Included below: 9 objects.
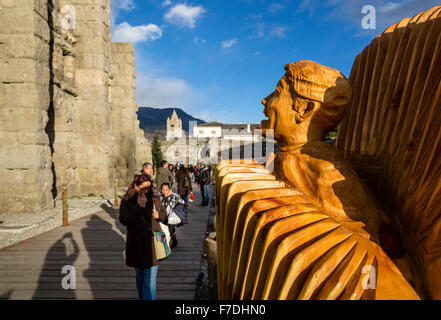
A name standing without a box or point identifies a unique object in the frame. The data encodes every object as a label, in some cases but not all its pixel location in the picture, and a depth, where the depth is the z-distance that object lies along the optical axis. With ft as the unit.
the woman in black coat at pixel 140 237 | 10.14
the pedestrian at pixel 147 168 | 16.42
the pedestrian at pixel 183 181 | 29.81
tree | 133.64
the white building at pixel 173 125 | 279.40
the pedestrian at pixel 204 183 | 33.91
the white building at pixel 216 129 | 195.34
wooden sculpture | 2.96
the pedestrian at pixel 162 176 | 25.98
